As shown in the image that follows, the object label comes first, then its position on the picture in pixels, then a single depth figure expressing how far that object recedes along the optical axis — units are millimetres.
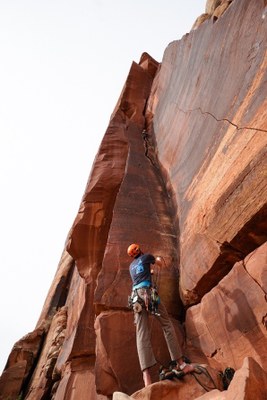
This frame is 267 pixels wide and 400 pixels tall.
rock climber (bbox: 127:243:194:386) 4910
